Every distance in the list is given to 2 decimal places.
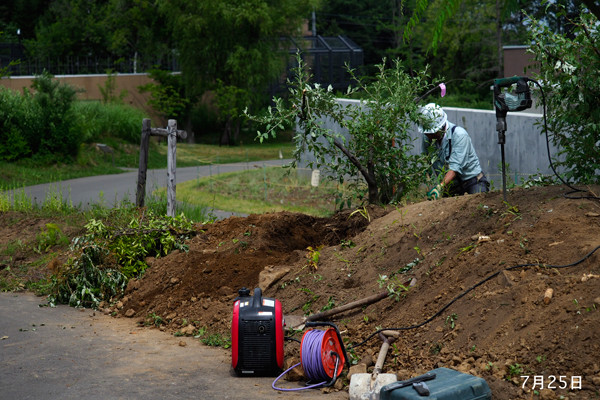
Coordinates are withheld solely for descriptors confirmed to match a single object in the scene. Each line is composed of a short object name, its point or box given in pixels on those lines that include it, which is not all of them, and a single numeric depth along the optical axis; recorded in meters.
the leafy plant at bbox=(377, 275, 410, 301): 6.68
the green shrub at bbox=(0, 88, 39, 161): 21.20
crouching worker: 8.81
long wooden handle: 6.77
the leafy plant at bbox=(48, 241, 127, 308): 8.77
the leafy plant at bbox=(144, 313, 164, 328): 7.80
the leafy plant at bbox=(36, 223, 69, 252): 10.81
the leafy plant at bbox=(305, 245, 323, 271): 7.87
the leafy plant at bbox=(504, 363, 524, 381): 5.18
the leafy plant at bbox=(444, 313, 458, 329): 5.95
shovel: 5.19
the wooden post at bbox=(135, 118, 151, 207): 11.01
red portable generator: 6.08
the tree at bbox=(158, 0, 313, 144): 32.25
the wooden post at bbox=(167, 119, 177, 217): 10.76
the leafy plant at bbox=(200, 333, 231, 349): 6.99
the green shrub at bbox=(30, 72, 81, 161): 21.44
